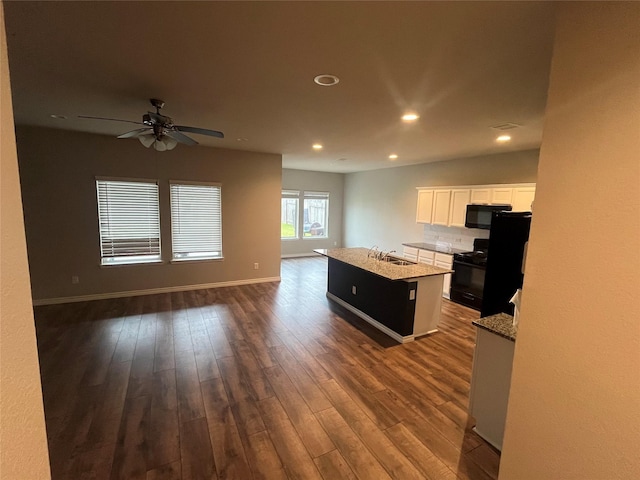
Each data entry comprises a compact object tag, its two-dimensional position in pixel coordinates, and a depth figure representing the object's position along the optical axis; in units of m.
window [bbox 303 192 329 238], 8.99
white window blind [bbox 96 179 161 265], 4.74
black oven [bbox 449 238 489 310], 4.70
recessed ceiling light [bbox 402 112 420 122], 3.07
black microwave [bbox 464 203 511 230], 4.65
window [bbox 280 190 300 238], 8.63
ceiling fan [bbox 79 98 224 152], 2.61
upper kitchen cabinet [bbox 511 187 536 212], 4.36
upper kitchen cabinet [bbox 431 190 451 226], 5.55
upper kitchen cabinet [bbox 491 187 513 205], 4.58
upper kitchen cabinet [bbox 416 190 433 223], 5.92
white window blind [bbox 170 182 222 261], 5.26
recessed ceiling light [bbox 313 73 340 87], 2.21
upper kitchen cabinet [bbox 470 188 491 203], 4.86
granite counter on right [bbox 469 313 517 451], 2.04
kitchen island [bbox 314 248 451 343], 3.60
